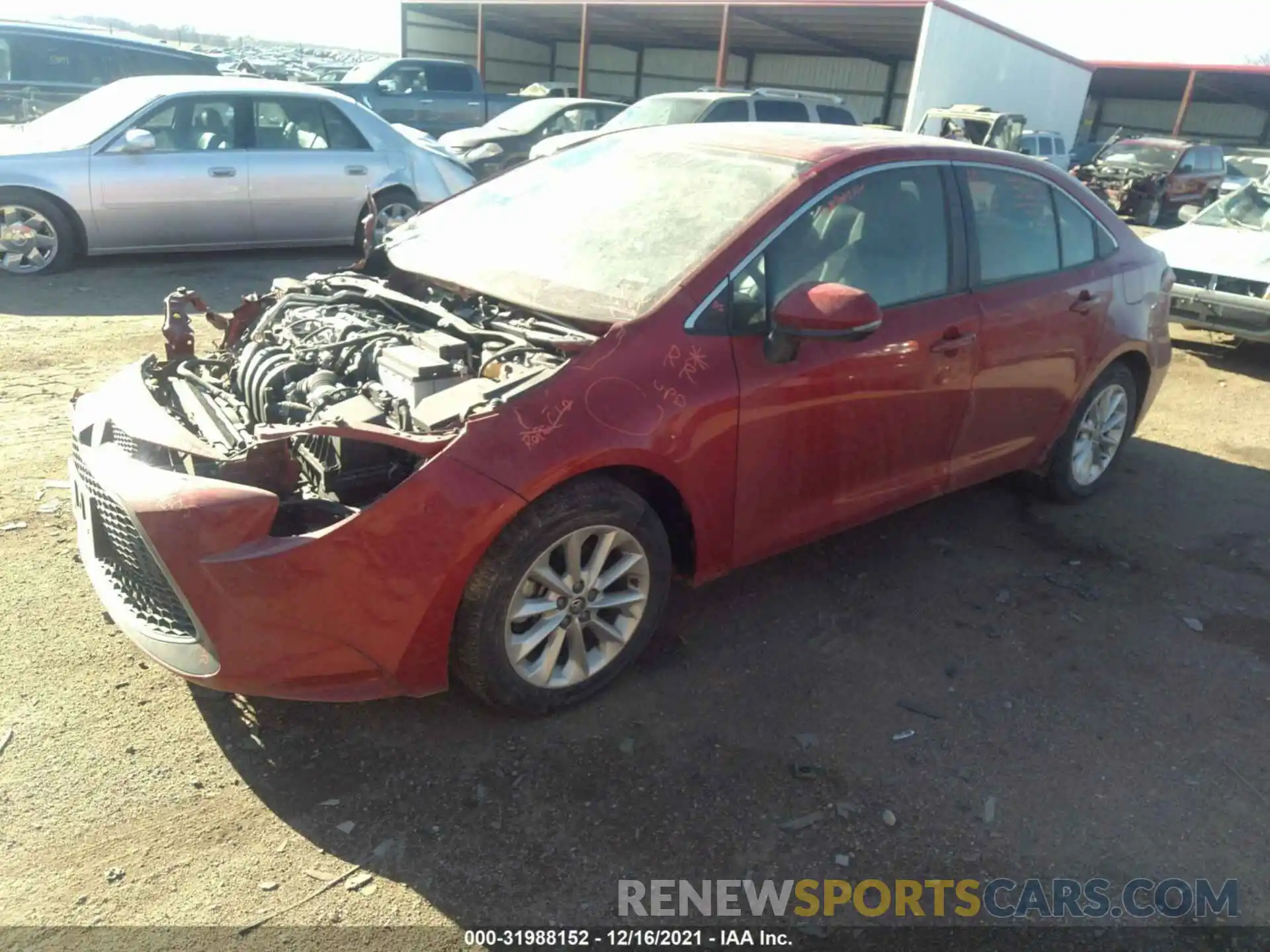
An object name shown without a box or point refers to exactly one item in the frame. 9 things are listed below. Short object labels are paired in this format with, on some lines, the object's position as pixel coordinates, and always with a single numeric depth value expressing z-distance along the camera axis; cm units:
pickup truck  1722
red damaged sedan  265
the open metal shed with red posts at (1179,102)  3161
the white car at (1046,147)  1920
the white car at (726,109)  1278
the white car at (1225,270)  768
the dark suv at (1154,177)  1910
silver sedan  776
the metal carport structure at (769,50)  2159
